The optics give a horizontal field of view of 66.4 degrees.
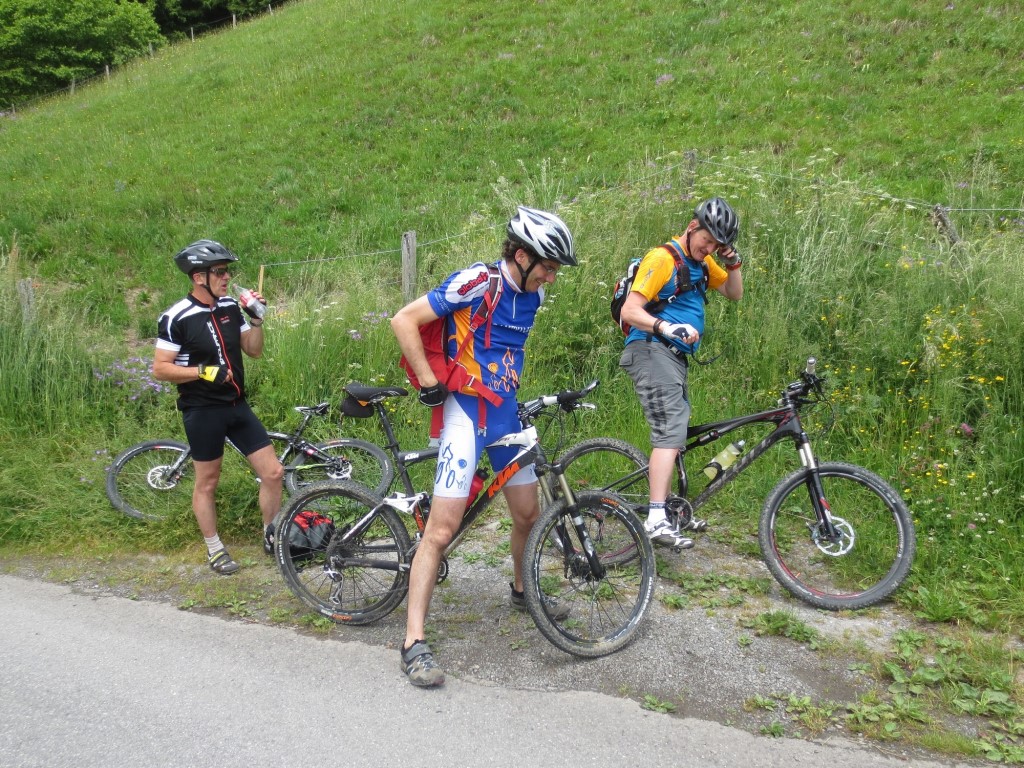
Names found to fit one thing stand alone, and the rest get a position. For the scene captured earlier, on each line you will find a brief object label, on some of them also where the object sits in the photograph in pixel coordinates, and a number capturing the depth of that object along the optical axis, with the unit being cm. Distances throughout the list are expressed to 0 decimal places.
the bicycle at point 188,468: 634
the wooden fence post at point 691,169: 876
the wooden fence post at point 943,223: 767
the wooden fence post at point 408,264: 858
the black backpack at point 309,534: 447
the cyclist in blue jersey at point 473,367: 368
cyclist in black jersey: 489
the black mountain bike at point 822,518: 440
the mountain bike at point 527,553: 399
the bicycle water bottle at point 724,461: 487
